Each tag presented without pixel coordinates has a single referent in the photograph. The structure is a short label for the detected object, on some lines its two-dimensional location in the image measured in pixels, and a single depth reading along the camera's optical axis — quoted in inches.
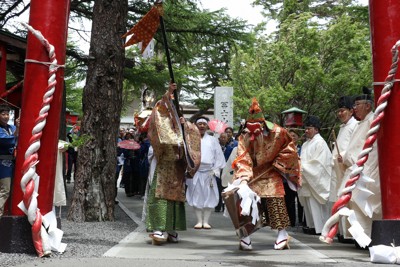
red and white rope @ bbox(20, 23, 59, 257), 257.3
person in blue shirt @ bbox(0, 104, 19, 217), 312.3
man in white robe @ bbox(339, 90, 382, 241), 273.7
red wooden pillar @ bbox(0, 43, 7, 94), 429.4
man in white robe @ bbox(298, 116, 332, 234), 395.9
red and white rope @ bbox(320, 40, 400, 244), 258.5
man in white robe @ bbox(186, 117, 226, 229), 436.8
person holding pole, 331.3
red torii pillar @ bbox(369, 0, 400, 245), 254.8
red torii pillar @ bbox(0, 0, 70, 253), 266.4
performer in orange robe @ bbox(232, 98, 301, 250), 315.3
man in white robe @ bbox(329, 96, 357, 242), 347.9
